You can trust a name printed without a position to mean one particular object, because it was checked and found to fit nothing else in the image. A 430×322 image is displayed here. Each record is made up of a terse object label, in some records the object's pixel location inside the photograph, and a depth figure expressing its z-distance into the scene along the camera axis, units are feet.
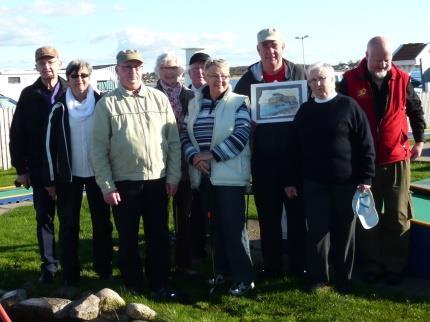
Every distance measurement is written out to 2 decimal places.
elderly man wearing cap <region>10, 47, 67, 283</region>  19.10
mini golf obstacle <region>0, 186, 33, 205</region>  35.35
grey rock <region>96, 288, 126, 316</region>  17.34
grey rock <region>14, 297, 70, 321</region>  17.63
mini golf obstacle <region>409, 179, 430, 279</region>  18.88
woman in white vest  17.56
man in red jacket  18.10
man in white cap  18.29
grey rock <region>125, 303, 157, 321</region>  16.51
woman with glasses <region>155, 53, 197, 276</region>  19.47
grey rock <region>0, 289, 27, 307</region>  18.45
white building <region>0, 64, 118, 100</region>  130.52
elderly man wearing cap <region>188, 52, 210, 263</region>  21.30
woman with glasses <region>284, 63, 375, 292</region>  16.97
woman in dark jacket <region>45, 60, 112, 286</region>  18.43
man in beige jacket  17.15
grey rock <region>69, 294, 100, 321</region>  17.01
